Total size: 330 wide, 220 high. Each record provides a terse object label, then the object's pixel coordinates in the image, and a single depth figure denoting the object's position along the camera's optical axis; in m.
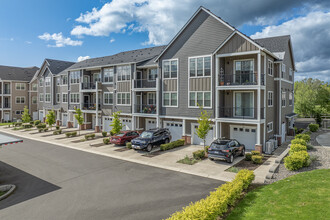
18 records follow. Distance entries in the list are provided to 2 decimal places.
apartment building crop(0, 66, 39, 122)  48.38
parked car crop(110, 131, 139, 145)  22.41
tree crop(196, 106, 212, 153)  18.07
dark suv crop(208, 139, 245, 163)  15.96
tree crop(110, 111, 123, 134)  23.77
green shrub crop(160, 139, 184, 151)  20.53
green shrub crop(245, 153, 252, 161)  16.86
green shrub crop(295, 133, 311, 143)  20.03
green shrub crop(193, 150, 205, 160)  17.37
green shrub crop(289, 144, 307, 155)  15.45
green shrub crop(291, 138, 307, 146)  17.20
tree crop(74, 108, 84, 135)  28.91
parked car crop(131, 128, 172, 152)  19.92
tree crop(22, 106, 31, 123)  37.66
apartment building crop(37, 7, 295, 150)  20.00
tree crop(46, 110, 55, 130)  32.78
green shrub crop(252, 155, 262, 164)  15.88
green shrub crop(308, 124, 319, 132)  29.14
